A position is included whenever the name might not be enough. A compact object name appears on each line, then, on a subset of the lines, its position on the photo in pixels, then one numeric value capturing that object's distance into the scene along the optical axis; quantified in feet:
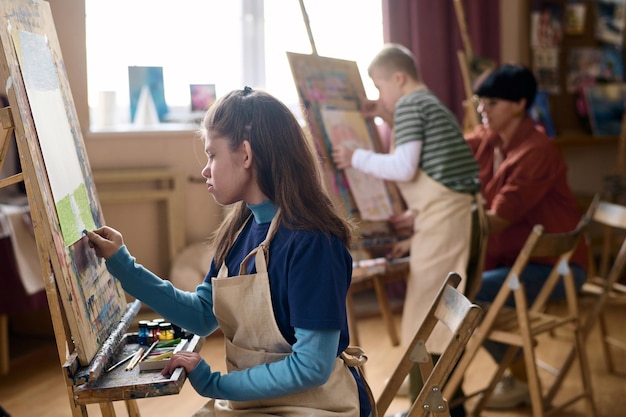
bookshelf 15.89
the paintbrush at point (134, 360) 4.88
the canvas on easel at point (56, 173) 4.60
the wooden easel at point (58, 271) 4.55
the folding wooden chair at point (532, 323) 8.43
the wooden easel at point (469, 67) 12.49
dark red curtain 14.35
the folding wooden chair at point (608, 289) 10.09
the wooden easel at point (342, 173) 9.02
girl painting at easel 4.65
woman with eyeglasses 9.90
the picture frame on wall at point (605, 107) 16.08
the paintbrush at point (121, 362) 4.92
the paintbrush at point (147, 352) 5.01
